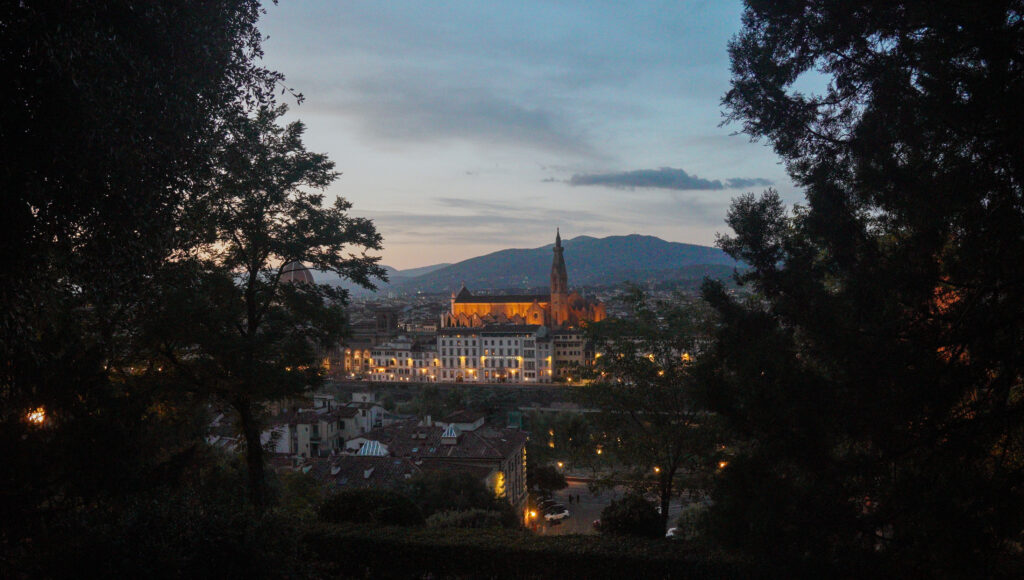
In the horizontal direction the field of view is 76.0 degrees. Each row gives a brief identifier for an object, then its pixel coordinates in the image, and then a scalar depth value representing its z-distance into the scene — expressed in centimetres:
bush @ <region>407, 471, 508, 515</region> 1596
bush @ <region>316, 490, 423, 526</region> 922
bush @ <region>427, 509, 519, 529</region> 1030
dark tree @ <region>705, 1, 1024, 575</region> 440
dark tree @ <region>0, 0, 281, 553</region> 382
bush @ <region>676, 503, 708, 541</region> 1148
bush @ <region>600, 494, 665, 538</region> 948
